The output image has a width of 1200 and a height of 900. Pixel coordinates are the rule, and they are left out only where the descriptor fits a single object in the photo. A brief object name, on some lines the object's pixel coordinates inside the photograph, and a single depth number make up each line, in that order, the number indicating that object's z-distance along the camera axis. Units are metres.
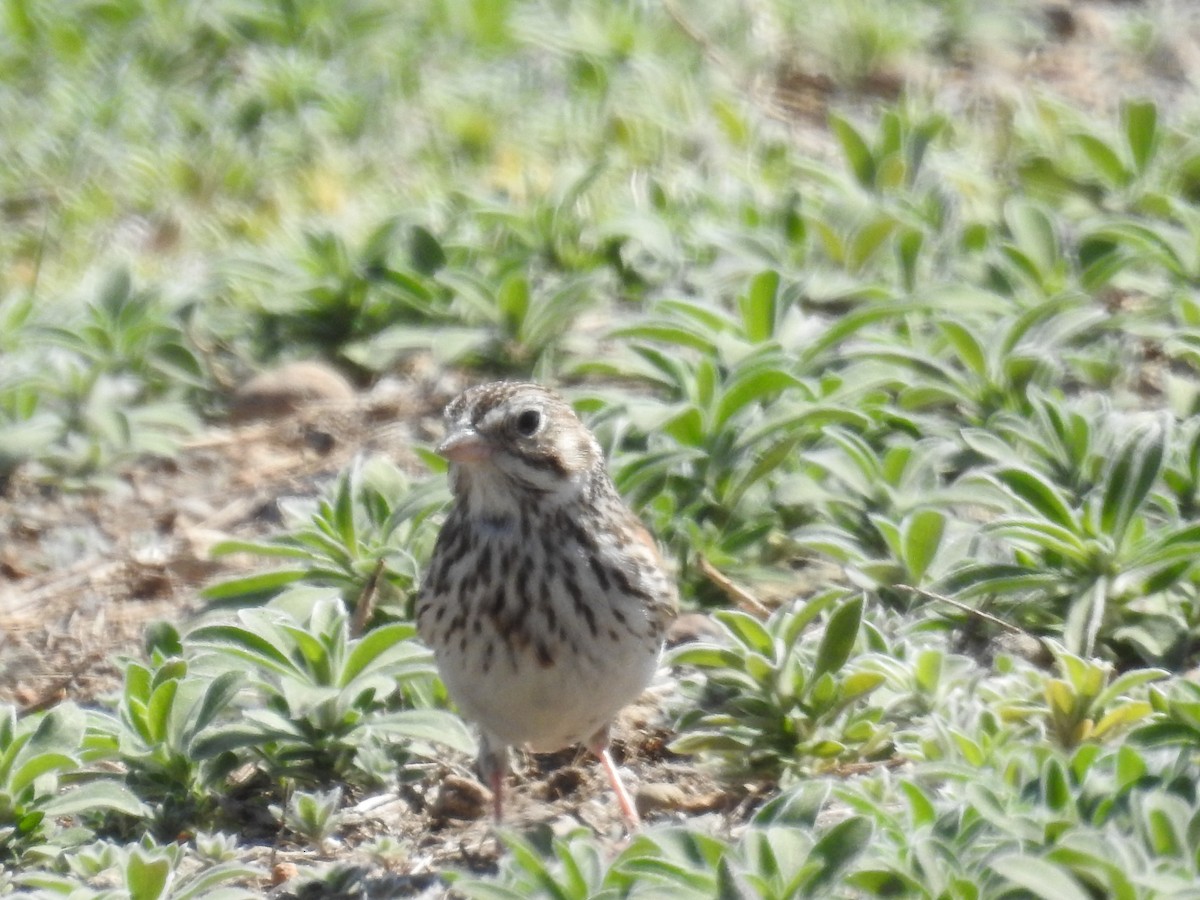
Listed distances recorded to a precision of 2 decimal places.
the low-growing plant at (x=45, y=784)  9.02
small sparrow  9.16
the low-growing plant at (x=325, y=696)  9.45
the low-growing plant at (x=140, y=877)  8.10
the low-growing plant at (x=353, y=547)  10.84
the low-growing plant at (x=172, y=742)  9.43
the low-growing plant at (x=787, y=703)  9.22
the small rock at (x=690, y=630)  10.89
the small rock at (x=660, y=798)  9.64
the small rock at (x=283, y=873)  9.02
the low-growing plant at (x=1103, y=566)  9.66
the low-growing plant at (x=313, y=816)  9.12
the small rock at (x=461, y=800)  9.86
